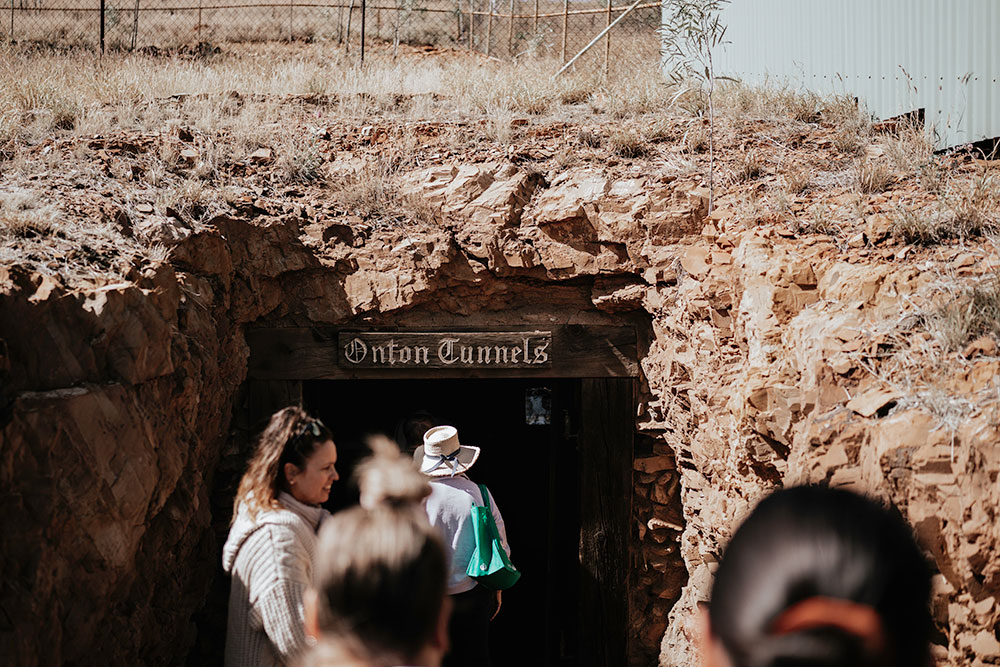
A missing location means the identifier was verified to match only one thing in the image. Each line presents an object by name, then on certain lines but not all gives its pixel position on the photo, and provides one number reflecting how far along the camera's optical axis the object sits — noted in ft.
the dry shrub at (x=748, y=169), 20.93
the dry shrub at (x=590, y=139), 23.30
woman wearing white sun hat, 15.46
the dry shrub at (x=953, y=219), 15.72
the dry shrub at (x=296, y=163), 22.18
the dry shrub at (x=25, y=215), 15.84
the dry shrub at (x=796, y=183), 19.54
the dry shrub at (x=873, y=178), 18.72
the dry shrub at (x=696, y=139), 22.54
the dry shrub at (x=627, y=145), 22.58
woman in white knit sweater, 10.48
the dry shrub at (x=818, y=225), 17.43
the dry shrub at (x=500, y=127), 23.39
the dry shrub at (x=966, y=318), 12.60
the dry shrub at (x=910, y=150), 19.45
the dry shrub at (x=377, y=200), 21.45
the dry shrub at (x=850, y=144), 21.68
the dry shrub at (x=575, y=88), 27.50
